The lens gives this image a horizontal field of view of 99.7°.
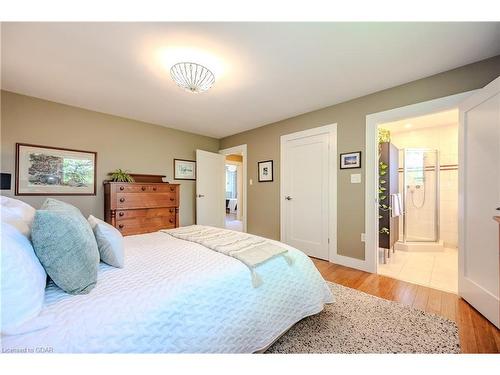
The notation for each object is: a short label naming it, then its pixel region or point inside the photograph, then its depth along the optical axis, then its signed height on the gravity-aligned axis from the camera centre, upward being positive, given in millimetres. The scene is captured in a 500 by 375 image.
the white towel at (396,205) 3158 -265
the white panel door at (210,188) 4191 -26
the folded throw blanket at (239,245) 1336 -438
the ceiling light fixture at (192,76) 1865 +1014
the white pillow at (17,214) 975 -147
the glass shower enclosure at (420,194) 3857 -94
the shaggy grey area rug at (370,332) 1338 -1010
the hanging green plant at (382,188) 3039 +7
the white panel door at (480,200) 1604 -86
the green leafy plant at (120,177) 3139 +140
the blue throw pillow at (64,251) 900 -290
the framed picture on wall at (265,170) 3822 +313
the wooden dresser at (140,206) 2915 -297
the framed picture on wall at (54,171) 2652 +200
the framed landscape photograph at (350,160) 2761 +380
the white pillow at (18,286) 721 -371
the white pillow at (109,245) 1187 -342
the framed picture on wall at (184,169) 4129 +347
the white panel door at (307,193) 3117 -83
